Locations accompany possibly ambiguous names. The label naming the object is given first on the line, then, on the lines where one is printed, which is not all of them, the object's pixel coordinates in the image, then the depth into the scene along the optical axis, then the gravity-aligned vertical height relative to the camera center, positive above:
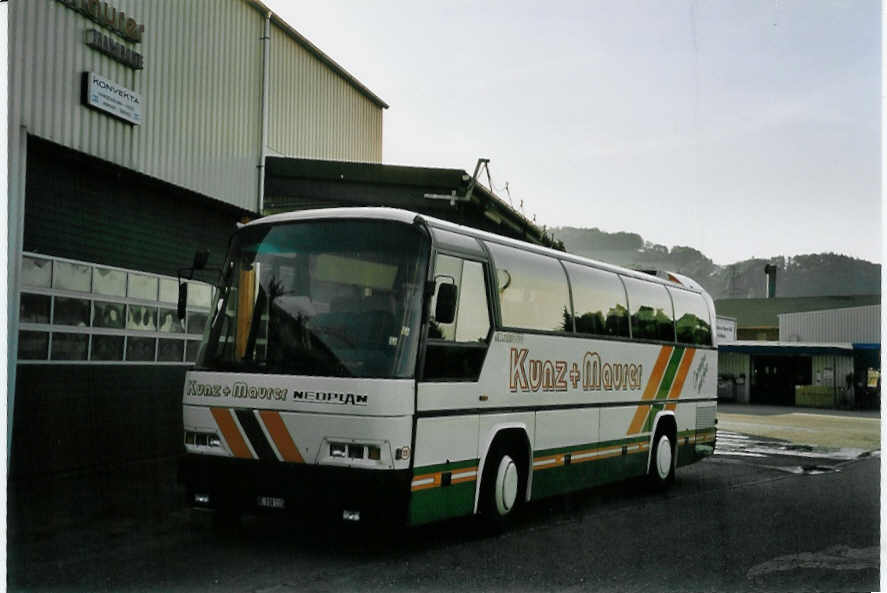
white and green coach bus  8.20 -0.13
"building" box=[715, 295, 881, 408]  45.72 +0.18
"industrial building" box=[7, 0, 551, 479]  11.95 +2.44
